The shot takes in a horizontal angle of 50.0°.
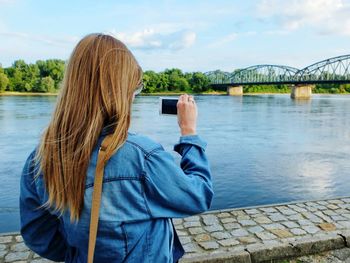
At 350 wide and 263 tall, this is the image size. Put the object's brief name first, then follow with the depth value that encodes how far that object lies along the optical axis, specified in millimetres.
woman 1453
